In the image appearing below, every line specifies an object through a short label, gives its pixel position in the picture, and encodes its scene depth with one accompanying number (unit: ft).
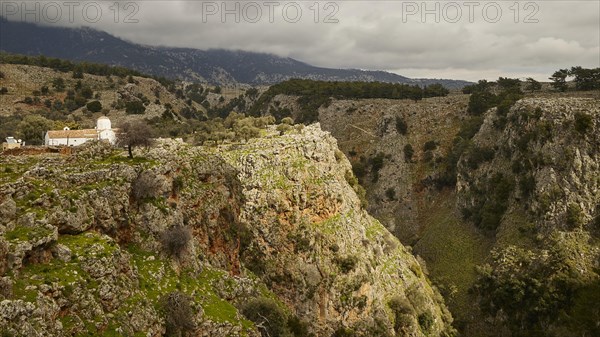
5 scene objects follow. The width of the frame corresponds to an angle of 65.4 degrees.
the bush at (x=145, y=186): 102.99
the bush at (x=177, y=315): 84.84
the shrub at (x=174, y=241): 100.94
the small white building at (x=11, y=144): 139.91
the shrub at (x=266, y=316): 112.98
